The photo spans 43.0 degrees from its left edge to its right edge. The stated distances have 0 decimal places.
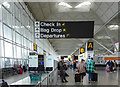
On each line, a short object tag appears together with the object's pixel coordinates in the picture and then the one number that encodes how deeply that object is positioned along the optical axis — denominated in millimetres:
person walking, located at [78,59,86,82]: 10447
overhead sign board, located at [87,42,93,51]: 22334
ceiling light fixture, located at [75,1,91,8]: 23766
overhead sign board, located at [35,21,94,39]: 8422
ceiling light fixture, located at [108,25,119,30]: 28191
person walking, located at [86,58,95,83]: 10528
